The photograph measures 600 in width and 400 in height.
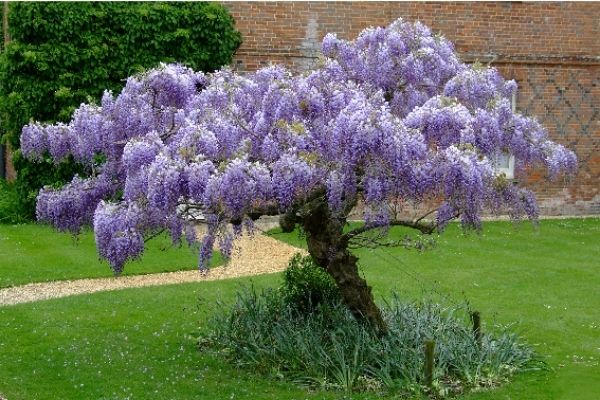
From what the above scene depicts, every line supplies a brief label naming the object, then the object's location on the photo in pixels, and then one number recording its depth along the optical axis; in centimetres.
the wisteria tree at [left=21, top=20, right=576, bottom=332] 671
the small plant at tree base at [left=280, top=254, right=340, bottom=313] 924
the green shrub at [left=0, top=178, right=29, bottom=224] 1641
